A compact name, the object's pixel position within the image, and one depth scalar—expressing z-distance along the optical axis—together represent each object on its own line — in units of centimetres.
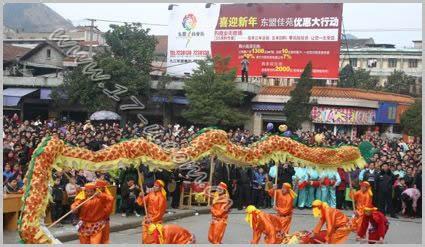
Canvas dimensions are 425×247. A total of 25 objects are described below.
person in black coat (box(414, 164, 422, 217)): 1619
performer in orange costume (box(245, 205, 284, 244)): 1033
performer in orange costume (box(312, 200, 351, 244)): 1054
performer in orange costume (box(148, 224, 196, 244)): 973
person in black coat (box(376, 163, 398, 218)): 1619
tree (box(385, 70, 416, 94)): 4512
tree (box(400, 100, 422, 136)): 3103
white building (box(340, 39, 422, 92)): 5184
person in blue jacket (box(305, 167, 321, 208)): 1688
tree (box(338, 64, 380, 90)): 4338
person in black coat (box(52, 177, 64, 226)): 1236
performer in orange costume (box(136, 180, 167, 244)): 1016
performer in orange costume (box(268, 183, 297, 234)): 1142
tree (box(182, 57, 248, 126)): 2909
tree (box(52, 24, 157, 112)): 2716
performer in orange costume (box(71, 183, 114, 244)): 970
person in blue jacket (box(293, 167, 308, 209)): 1692
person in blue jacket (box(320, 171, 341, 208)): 1686
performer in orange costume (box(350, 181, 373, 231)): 1208
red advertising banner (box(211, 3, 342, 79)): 3045
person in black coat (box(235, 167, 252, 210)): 1661
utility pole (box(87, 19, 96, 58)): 2673
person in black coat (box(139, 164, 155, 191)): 1385
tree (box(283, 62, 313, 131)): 2898
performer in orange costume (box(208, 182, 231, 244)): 1101
